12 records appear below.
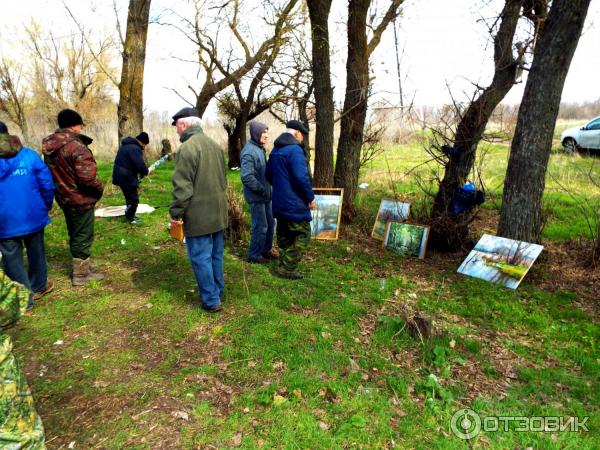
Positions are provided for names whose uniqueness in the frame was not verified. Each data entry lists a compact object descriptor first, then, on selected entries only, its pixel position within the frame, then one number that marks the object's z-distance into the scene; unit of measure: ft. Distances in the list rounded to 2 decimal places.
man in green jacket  12.51
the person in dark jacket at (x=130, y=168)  24.29
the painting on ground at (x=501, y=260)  17.11
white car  46.70
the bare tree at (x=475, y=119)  19.98
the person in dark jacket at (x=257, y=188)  17.58
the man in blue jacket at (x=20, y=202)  12.85
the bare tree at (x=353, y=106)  23.09
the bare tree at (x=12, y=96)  78.05
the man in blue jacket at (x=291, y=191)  16.03
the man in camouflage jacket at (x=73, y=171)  14.66
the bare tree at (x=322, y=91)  23.13
